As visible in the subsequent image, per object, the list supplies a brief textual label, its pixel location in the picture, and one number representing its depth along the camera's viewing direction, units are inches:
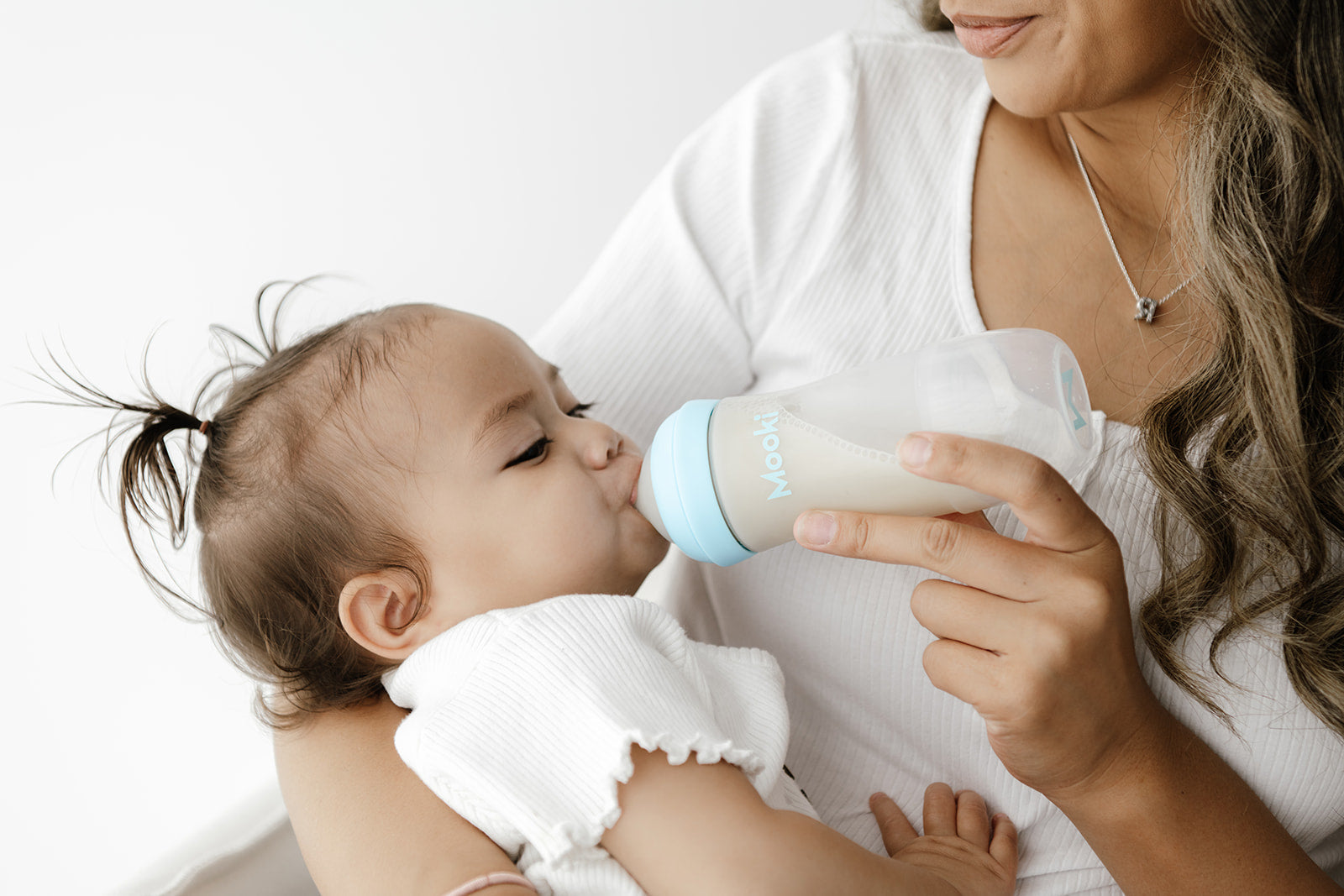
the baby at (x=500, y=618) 34.3
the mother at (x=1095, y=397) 34.4
